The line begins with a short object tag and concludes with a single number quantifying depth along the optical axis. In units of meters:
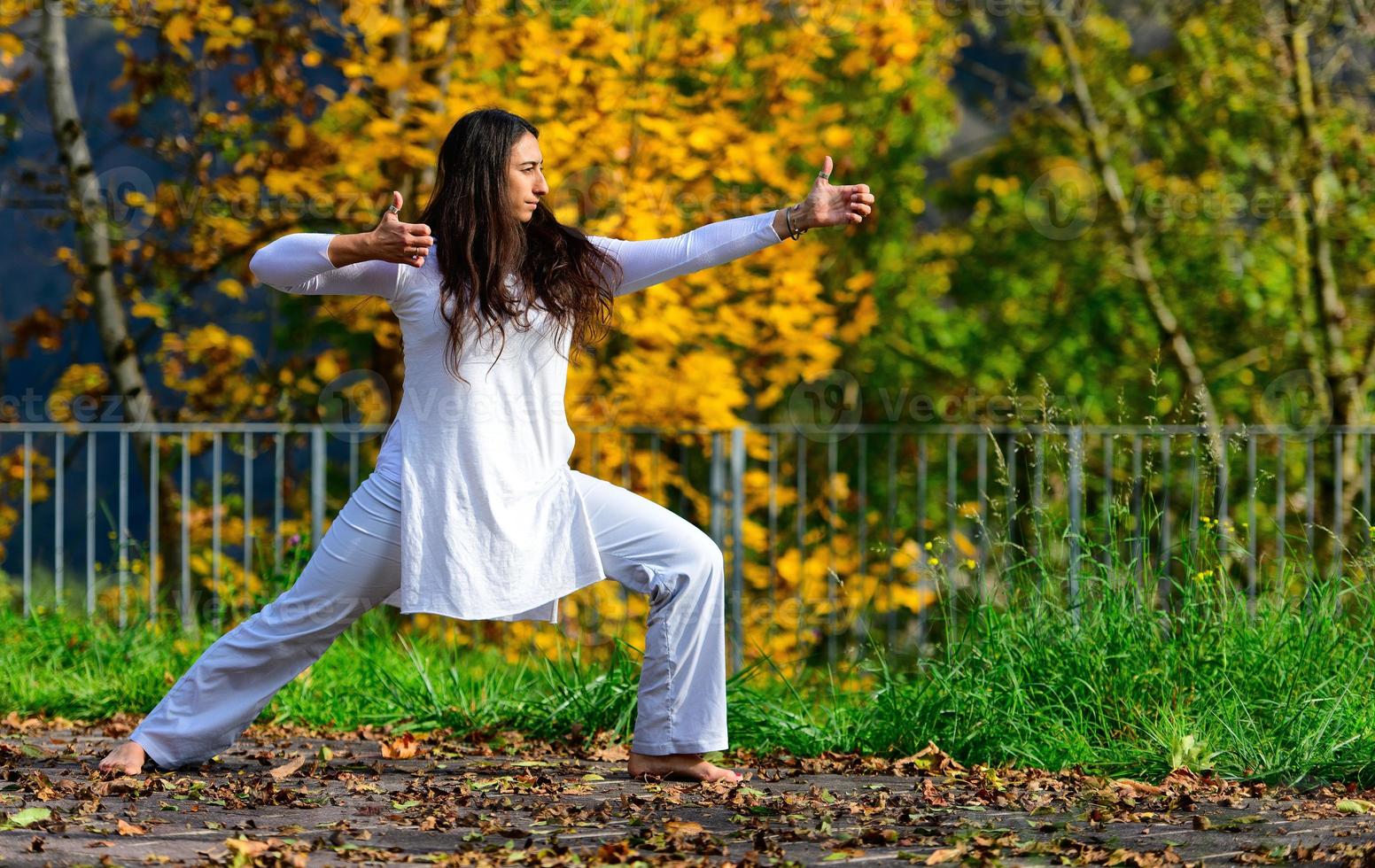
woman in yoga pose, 7.48
